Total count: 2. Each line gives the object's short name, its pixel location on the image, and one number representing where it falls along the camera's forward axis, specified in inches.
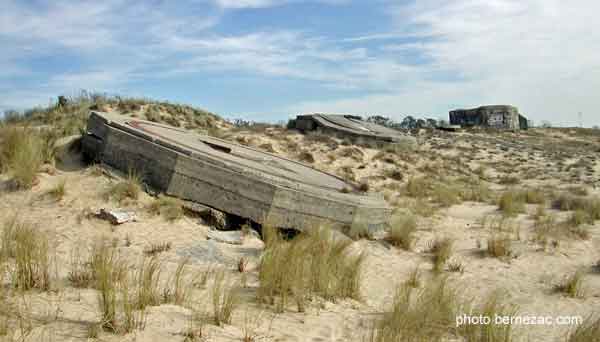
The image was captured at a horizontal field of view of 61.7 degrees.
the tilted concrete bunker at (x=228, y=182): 255.9
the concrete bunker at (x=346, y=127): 660.7
